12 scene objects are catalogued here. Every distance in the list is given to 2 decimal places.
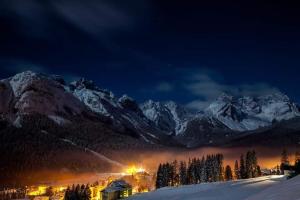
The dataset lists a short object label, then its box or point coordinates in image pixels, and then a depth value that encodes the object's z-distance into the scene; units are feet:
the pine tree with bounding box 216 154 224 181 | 580.71
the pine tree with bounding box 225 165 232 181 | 586.04
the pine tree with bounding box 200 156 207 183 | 579.23
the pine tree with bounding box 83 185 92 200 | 576.20
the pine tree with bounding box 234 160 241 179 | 593.01
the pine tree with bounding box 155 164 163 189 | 604.25
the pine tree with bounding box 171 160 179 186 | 617.25
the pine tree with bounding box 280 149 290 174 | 575.79
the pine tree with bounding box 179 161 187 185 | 596.70
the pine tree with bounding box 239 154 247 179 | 569.64
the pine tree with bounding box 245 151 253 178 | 561.43
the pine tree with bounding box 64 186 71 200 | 599.86
